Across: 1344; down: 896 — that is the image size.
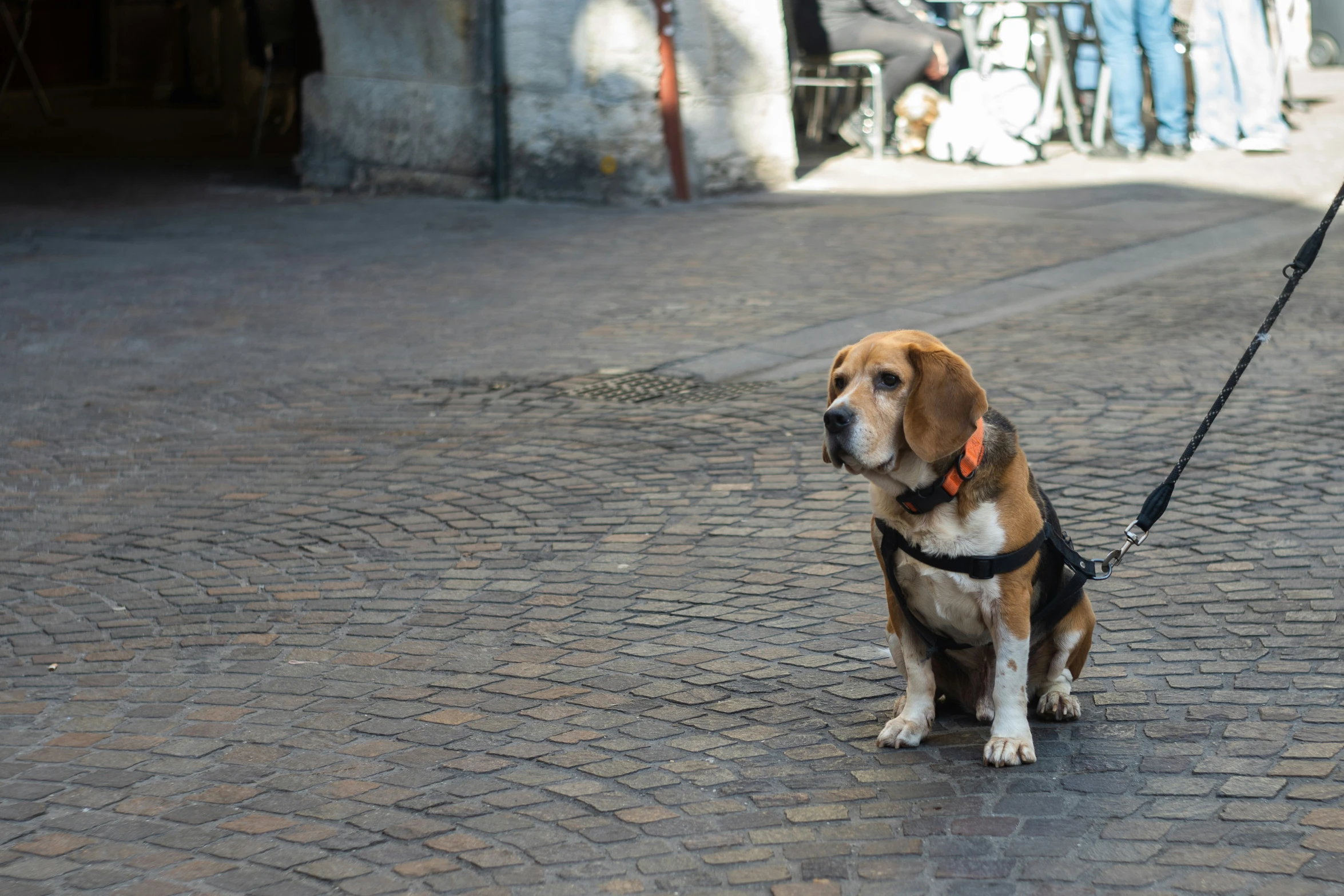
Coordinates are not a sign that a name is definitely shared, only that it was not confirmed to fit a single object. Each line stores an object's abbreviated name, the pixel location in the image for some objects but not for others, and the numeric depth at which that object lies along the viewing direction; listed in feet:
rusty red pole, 44.24
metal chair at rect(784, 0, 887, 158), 51.55
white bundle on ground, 49.98
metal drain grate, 26.18
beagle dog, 11.80
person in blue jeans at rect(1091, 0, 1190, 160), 48.75
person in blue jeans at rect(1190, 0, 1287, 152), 50.03
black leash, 13.60
